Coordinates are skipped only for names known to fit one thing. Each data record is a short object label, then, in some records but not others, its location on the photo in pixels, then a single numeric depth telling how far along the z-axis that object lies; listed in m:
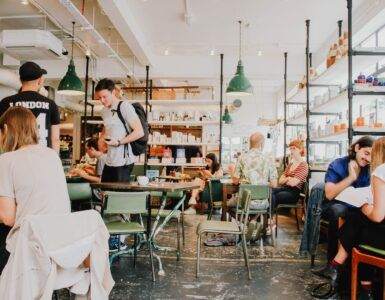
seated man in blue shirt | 3.65
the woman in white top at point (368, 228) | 2.51
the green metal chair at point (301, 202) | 6.10
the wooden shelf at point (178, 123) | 9.73
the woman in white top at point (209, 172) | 7.89
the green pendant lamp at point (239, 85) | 7.29
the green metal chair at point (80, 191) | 4.00
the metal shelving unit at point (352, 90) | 4.73
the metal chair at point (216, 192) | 6.30
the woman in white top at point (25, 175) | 2.00
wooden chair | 2.54
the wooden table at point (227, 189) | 5.32
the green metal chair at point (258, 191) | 4.60
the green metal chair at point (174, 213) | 4.27
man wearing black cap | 3.11
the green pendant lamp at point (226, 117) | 12.54
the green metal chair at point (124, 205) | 3.29
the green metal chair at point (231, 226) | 3.70
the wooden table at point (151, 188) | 3.63
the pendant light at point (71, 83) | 7.42
